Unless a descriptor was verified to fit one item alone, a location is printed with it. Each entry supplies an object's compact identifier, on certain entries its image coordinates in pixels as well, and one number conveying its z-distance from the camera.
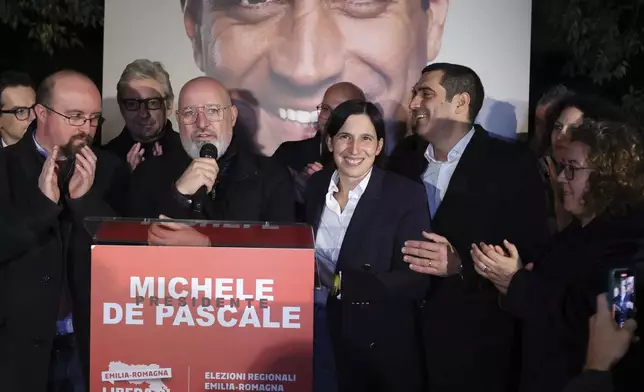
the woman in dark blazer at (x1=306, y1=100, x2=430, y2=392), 2.38
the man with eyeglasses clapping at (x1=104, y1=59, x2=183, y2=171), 3.54
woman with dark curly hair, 1.95
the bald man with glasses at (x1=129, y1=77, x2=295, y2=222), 2.58
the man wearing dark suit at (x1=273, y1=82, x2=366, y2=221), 3.47
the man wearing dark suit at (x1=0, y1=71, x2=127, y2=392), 2.31
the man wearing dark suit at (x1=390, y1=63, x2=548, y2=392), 2.72
